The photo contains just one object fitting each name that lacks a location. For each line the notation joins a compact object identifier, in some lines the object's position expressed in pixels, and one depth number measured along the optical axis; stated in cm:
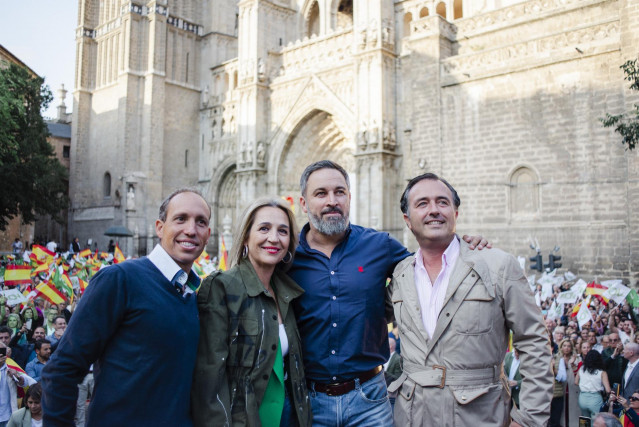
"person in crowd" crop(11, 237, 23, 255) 2474
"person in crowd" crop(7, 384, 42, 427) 474
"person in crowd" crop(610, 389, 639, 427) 541
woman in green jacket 272
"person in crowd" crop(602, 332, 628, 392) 676
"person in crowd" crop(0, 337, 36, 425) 548
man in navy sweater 239
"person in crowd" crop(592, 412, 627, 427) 459
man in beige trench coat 269
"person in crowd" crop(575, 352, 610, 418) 662
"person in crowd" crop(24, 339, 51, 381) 608
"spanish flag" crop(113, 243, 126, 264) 1437
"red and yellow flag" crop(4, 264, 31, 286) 1026
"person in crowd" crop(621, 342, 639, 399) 619
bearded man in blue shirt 317
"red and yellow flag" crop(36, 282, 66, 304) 973
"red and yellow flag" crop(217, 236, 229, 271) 1292
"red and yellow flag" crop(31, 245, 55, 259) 1317
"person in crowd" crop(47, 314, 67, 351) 709
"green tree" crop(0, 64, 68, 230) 2434
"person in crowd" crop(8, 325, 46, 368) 671
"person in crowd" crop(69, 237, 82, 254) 2984
